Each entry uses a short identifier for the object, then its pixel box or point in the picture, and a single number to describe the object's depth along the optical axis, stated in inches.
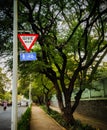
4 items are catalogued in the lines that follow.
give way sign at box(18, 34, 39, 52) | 187.7
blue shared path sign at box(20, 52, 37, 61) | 189.3
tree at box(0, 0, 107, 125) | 289.5
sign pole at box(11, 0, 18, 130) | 175.1
